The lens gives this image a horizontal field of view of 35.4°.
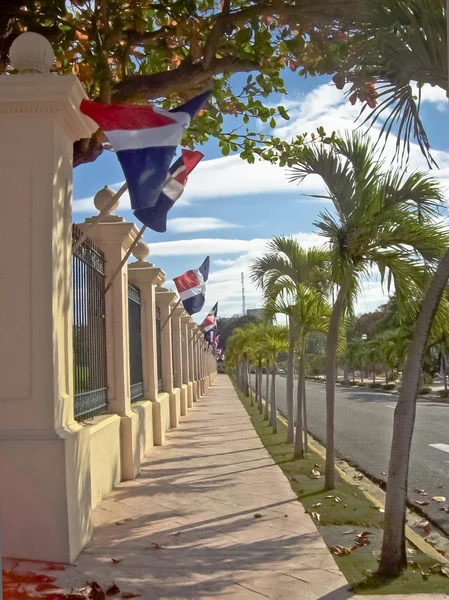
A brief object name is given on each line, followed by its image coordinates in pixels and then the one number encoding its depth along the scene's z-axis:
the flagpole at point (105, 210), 6.38
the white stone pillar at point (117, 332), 9.19
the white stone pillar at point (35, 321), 5.42
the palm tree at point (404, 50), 4.64
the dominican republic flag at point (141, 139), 5.57
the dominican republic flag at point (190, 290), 16.36
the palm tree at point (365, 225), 7.36
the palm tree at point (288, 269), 11.84
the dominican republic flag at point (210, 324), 34.38
